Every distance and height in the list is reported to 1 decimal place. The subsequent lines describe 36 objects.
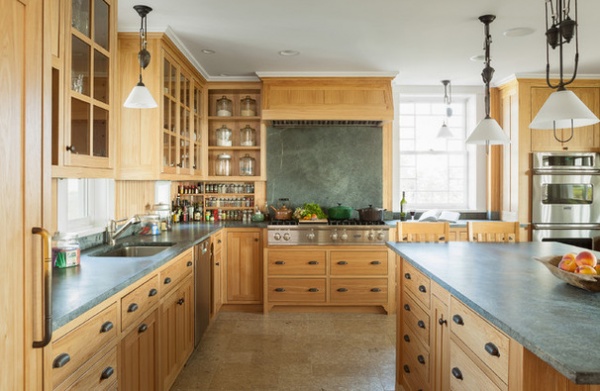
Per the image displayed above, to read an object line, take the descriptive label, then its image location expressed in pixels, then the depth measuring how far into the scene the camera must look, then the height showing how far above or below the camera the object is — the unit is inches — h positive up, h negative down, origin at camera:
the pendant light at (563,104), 74.0 +17.2
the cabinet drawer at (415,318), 87.0 -28.0
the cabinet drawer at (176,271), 100.0 -20.5
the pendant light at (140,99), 101.7 +23.4
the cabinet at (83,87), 77.4 +22.0
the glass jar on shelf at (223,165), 194.4 +13.7
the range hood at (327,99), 180.1 +41.7
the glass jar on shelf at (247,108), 193.5 +40.4
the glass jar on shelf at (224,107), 193.0 +40.7
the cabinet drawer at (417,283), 87.0 -20.1
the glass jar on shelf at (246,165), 194.9 +13.5
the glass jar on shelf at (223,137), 192.2 +26.4
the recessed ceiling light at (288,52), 154.5 +53.2
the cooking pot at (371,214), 179.6 -8.4
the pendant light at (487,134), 106.7 +15.7
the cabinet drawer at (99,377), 58.2 -27.9
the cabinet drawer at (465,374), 59.3 -27.7
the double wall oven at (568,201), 184.2 -2.6
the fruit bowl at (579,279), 64.8 -13.4
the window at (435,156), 211.3 +20.0
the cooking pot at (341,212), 185.6 -7.9
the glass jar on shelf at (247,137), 193.3 +26.7
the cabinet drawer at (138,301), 76.2 -21.4
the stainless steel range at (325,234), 173.2 -16.5
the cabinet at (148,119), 128.4 +23.4
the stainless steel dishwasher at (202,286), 132.1 -30.6
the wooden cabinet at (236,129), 193.2 +31.0
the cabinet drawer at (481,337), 53.8 -20.8
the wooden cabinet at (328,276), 172.6 -33.9
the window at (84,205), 105.1 -3.1
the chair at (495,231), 128.7 -11.1
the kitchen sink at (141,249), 117.5 -15.8
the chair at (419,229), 123.6 -10.2
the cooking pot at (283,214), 184.1 -8.7
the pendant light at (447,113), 193.3 +40.0
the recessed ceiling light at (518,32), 131.6 +52.6
